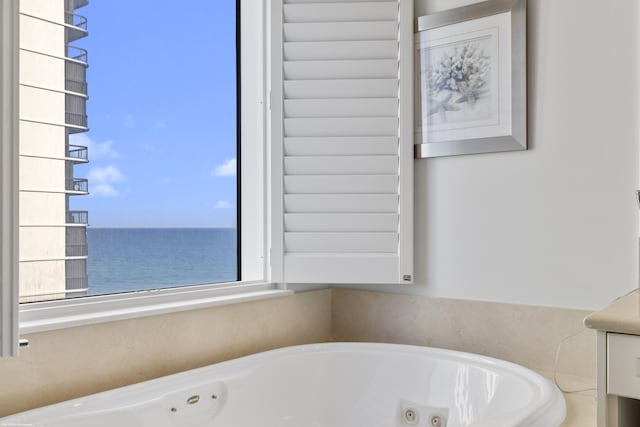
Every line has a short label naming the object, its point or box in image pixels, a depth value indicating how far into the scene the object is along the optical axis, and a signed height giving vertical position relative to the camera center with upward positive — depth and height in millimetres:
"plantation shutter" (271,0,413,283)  2285 +279
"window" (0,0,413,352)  2283 +274
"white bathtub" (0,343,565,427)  1511 -574
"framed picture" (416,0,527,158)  2051 +492
